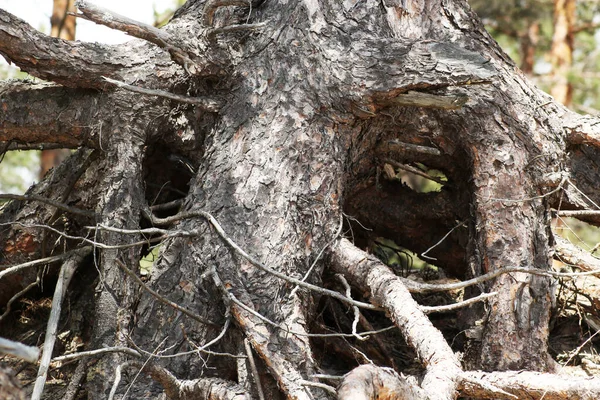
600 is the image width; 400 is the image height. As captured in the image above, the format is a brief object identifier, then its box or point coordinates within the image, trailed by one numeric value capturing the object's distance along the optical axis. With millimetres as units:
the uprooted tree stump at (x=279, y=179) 5246
